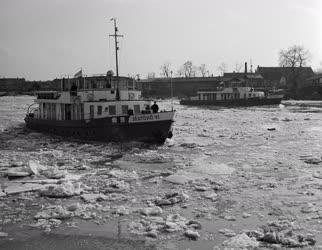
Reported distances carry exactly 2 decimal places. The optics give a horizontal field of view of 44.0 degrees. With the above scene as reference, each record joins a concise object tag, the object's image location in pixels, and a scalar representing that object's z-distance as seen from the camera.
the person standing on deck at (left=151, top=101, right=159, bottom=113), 25.12
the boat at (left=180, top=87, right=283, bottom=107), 66.88
